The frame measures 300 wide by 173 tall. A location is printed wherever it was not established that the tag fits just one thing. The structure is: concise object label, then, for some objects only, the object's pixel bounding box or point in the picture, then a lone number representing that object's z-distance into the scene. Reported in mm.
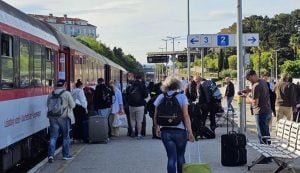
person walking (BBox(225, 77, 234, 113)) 27906
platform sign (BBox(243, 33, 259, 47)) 21219
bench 10023
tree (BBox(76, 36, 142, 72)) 116488
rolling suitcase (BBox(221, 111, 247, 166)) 11695
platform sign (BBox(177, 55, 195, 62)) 38094
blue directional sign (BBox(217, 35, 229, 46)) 23181
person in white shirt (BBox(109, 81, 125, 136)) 18234
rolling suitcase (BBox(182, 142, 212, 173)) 8656
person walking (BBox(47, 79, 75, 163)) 12672
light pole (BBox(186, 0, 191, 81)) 37000
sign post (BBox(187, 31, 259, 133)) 15820
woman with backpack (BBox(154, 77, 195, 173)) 9070
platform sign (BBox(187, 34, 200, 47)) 27031
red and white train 9961
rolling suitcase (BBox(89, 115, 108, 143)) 16312
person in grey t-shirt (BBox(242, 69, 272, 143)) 11977
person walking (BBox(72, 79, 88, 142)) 16344
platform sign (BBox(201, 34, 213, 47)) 25781
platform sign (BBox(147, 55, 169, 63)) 37906
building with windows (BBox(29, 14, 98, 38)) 178062
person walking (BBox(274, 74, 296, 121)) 15680
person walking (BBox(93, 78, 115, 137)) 17469
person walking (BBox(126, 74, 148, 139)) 17688
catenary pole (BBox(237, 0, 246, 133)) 15742
